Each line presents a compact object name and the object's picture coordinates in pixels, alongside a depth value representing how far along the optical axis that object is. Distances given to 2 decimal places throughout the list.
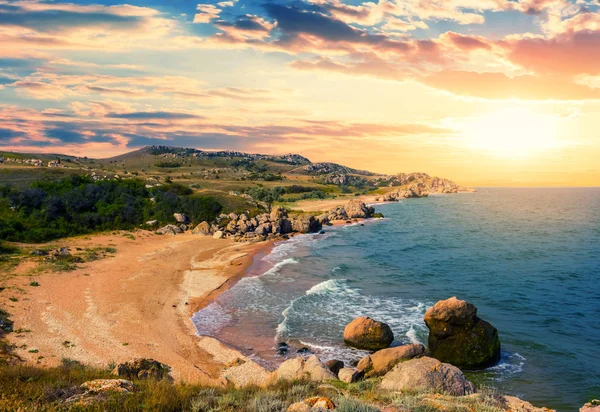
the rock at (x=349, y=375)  17.48
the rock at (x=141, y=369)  15.39
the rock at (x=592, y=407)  14.70
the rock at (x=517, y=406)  11.61
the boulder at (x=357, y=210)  93.44
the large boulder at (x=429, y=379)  14.37
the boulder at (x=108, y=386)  10.00
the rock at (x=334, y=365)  18.76
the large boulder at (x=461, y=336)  20.84
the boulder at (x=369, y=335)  22.81
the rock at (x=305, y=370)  16.28
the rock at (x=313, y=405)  9.23
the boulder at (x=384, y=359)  18.92
